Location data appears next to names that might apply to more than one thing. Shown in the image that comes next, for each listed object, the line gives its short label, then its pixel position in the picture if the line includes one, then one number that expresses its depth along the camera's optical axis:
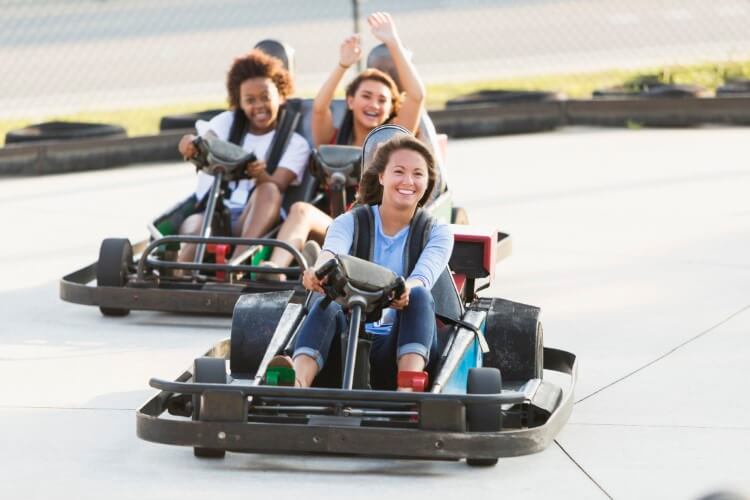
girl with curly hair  13.27
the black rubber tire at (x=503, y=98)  23.58
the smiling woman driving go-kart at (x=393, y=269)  8.84
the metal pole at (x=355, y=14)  21.73
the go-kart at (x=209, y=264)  12.11
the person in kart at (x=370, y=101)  12.61
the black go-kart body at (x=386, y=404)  8.20
